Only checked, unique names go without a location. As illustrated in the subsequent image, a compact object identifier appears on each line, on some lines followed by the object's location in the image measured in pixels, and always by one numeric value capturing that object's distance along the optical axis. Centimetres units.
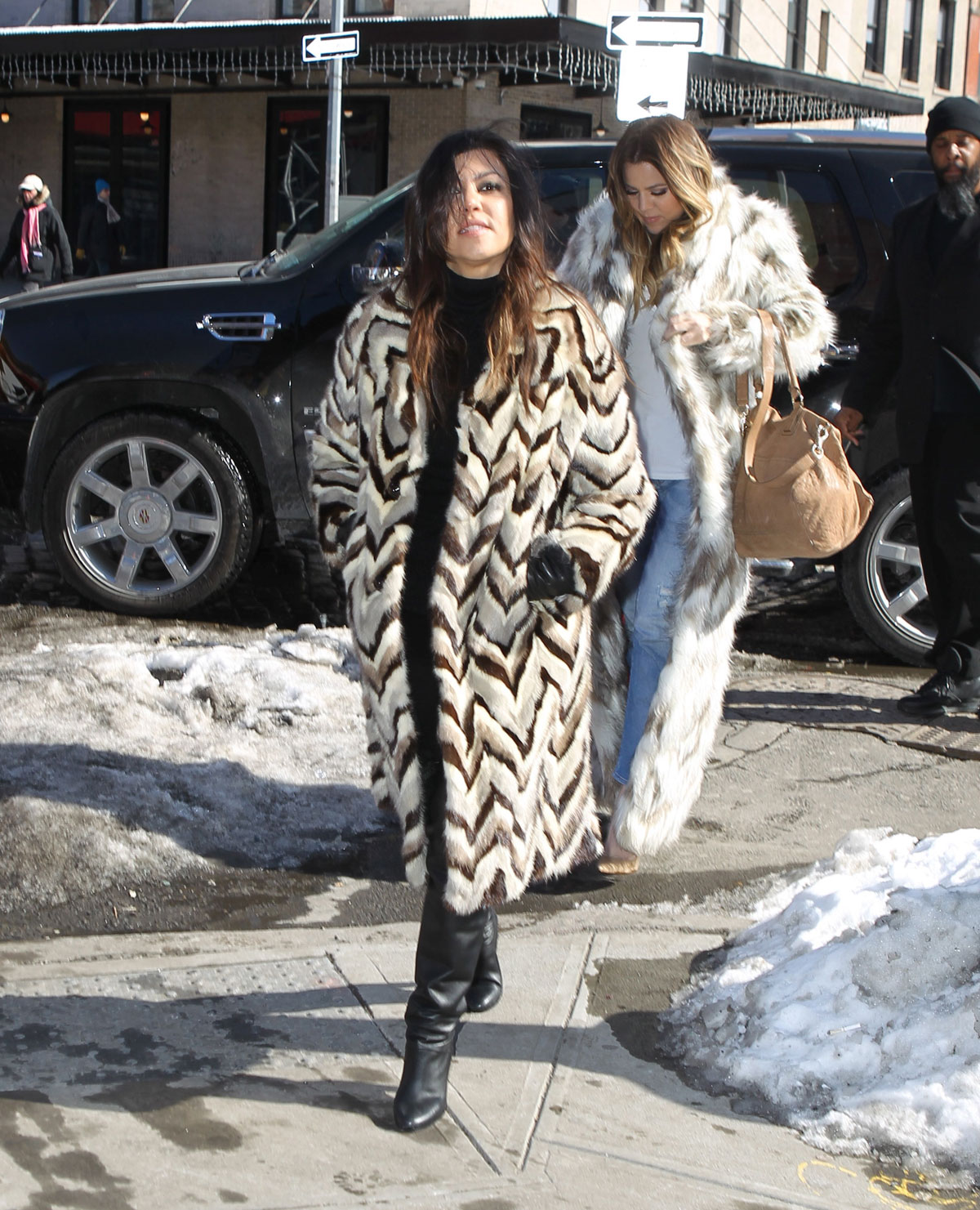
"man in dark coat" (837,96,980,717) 539
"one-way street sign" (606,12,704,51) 954
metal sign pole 1708
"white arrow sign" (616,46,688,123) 956
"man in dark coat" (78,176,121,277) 2581
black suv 646
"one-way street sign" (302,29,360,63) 1346
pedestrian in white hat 1744
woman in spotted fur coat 406
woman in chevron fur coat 289
